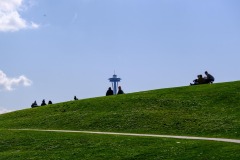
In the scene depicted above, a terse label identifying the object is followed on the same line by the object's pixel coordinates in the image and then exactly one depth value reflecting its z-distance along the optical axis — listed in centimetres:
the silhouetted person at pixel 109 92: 6034
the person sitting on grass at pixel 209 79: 5531
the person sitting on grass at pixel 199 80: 5574
